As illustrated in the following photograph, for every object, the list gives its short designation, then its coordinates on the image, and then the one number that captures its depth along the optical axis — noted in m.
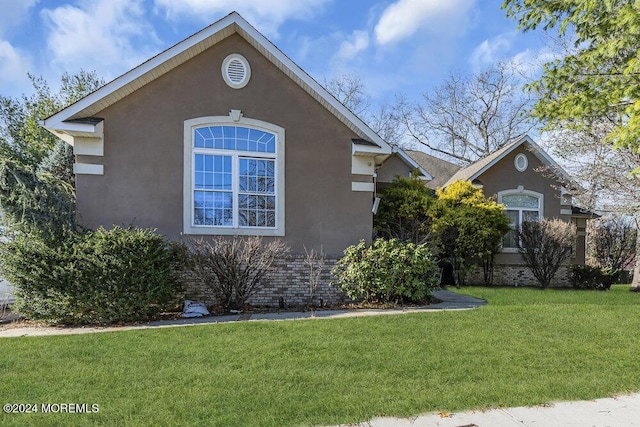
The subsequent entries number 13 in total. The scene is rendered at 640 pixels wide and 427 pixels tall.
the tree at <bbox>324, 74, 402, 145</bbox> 35.97
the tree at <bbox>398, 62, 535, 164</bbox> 35.22
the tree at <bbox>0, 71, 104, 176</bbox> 20.08
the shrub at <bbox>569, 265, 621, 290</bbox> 16.61
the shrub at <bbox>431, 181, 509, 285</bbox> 14.85
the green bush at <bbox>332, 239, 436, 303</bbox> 9.68
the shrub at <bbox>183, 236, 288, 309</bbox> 9.27
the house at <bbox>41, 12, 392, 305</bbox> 9.70
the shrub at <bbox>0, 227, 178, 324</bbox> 7.80
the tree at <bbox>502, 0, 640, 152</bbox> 4.93
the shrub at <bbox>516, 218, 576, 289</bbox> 15.66
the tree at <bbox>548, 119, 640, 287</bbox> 14.67
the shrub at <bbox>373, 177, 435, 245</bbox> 14.00
